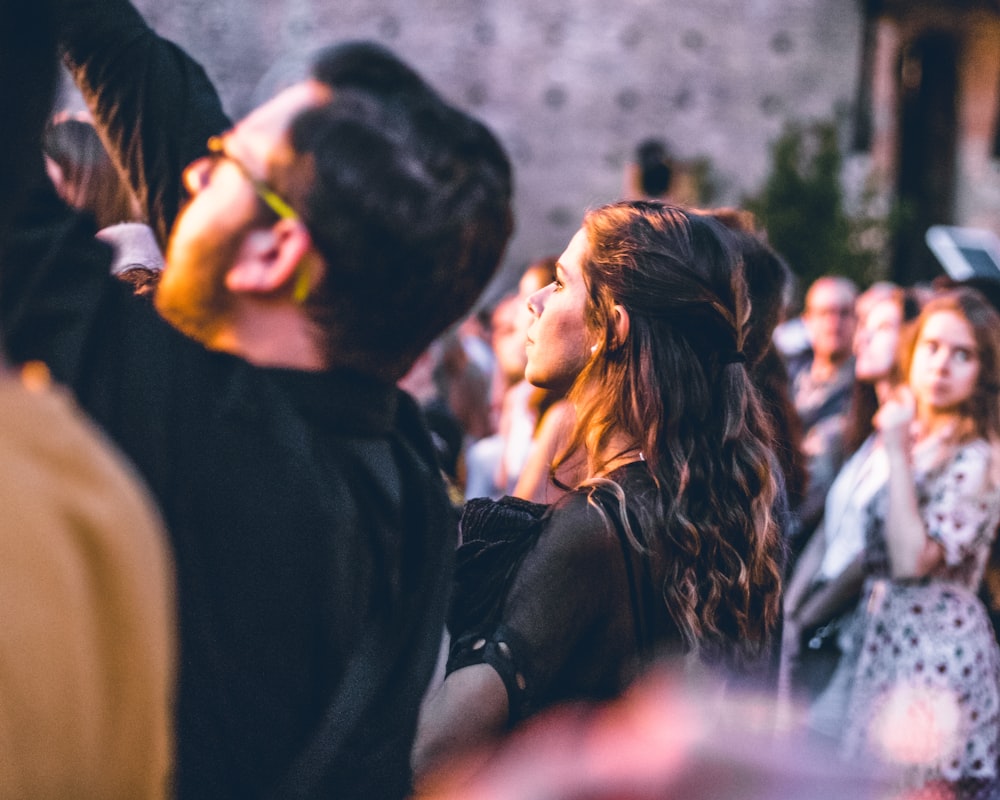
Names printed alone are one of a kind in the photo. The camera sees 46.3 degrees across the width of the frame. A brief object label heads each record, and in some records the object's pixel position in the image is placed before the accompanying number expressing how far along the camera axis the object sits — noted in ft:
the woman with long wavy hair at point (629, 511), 5.77
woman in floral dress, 11.78
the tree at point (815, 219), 42.37
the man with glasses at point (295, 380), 3.49
